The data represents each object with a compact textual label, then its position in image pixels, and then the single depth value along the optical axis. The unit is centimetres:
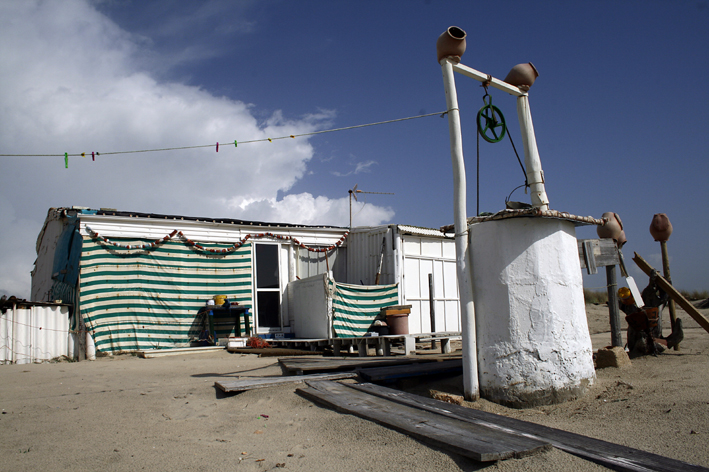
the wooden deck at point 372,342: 1052
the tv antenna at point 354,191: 1672
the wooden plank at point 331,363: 696
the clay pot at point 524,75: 614
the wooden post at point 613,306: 696
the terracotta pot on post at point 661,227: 867
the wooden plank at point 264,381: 572
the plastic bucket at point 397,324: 1099
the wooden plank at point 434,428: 323
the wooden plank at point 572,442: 296
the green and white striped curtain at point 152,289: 1077
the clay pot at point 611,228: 719
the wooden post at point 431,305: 1200
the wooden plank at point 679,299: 730
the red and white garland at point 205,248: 1108
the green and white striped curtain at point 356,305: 1102
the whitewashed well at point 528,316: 493
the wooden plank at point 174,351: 1062
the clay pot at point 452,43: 540
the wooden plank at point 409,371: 627
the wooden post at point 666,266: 837
